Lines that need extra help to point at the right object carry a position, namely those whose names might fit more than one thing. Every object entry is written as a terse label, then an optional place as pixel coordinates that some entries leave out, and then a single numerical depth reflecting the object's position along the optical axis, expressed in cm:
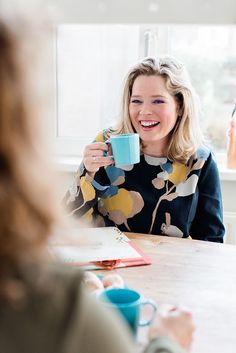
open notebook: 142
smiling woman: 183
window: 256
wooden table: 108
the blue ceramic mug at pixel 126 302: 92
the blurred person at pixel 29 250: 53
